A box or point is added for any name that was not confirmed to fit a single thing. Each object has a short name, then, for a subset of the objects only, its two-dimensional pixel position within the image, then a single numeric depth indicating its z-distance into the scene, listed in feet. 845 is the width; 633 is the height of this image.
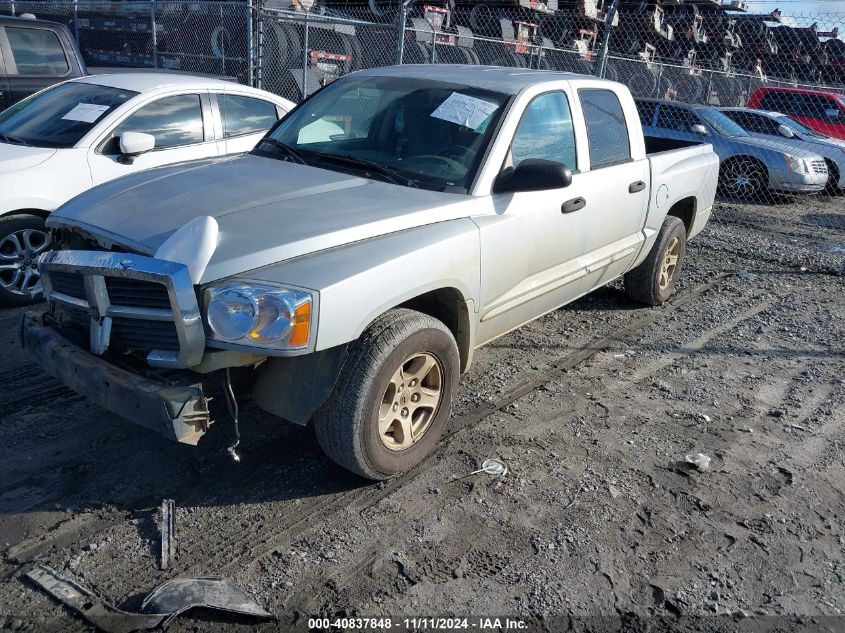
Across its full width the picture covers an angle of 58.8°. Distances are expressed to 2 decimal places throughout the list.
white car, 17.63
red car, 51.57
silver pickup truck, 9.66
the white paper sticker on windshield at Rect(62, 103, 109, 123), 19.10
